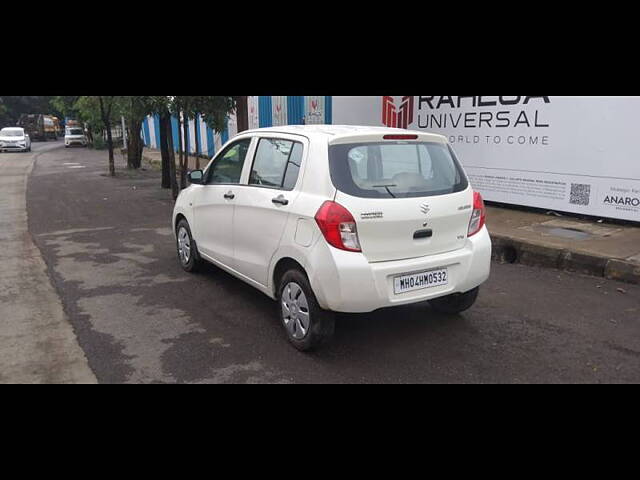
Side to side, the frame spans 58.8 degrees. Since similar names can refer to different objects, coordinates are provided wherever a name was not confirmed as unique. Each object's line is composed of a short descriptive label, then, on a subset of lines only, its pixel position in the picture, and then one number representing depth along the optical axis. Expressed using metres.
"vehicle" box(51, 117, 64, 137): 52.66
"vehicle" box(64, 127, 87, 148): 38.69
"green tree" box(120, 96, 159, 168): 11.33
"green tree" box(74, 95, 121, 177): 18.86
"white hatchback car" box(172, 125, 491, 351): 4.00
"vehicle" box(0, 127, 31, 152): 32.88
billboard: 7.78
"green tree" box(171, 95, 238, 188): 11.44
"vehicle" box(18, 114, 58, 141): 50.75
